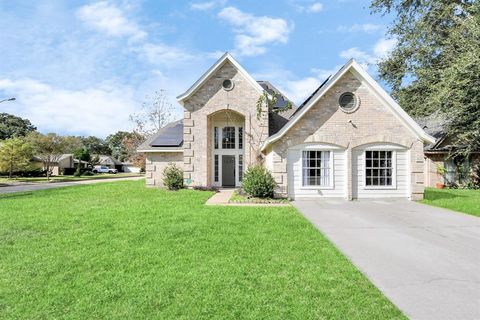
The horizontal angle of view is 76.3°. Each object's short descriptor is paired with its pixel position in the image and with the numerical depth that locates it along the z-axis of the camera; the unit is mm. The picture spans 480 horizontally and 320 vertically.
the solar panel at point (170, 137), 20891
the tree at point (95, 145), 101606
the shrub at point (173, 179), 19312
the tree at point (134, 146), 45397
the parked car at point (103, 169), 76531
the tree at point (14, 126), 77450
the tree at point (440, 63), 19047
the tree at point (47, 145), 46219
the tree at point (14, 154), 42312
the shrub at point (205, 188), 19094
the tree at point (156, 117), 43812
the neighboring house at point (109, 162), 87938
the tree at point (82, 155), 60384
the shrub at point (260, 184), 14641
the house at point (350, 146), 14969
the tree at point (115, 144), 102750
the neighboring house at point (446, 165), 22891
